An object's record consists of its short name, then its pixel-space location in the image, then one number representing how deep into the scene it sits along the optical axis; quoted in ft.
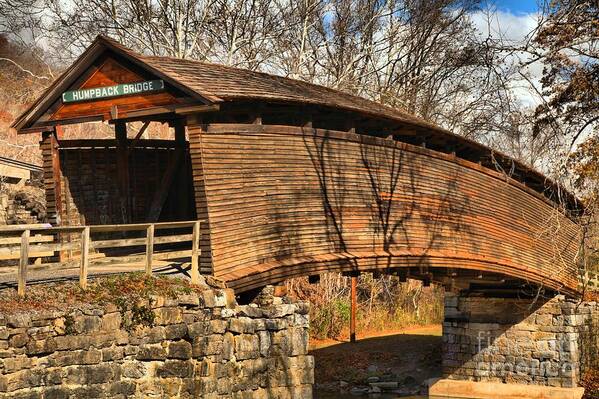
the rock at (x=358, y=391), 80.60
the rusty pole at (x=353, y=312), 92.63
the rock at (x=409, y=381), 83.08
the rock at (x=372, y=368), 85.15
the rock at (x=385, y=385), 80.53
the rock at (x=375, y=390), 79.79
